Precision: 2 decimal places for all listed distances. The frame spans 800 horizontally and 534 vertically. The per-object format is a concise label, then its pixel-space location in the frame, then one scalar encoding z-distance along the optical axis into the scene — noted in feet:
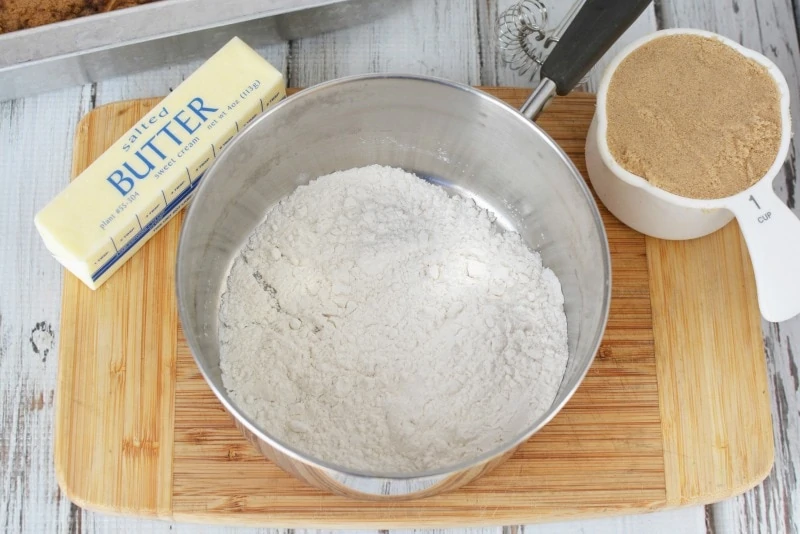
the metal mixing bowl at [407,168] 2.54
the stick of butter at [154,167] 2.70
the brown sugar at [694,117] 2.72
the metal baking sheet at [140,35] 3.04
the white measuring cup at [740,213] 2.64
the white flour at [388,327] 2.60
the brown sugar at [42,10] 3.17
